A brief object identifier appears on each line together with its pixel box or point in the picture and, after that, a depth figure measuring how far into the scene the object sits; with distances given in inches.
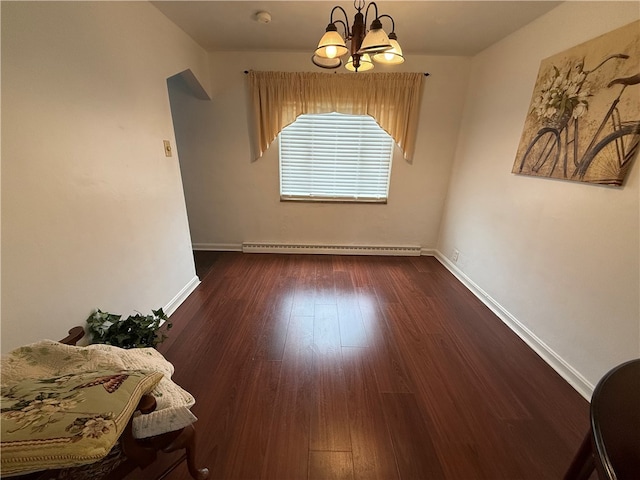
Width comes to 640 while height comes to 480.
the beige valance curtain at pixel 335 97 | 107.9
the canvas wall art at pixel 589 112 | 51.7
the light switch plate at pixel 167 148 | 80.9
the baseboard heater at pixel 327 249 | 135.2
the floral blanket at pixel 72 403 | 22.7
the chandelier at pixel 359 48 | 47.9
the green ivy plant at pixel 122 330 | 53.4
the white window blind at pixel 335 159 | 118.2
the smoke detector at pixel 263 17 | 75.6
